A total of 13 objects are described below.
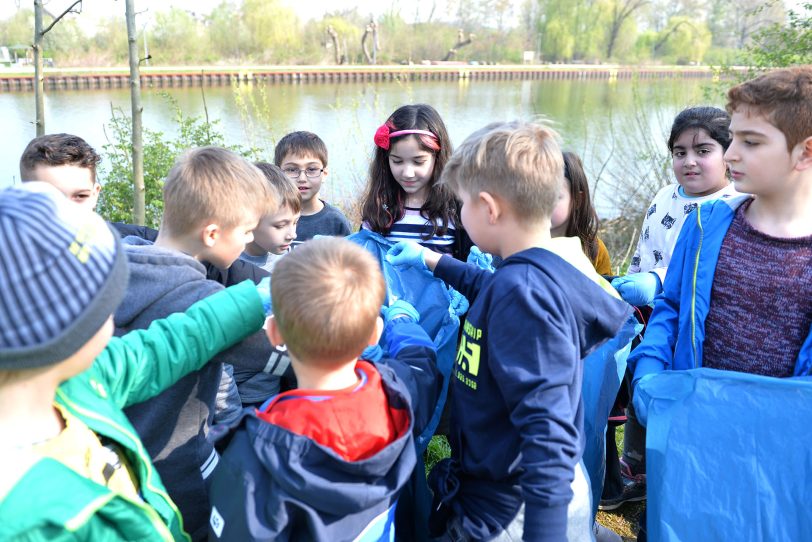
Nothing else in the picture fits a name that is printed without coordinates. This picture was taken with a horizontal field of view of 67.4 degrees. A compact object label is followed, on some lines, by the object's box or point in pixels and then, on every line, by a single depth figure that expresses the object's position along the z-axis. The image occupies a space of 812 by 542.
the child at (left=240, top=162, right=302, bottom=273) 2.52
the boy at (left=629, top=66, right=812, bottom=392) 1.78
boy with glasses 3.32
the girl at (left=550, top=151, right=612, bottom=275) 2.60
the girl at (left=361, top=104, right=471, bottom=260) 2.71
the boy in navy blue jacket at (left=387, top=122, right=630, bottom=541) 1.38
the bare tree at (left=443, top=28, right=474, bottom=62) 49.41
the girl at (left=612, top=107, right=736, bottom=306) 2.80
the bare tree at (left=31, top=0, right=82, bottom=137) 4.03
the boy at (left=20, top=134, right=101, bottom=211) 2.46
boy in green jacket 0.95
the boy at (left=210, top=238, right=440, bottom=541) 1.24
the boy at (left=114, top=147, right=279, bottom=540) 1.53
